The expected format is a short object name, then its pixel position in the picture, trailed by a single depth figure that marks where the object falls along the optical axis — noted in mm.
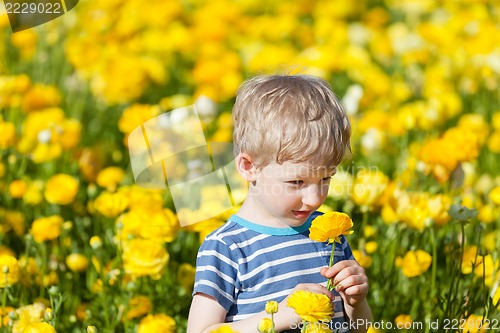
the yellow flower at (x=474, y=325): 1904
